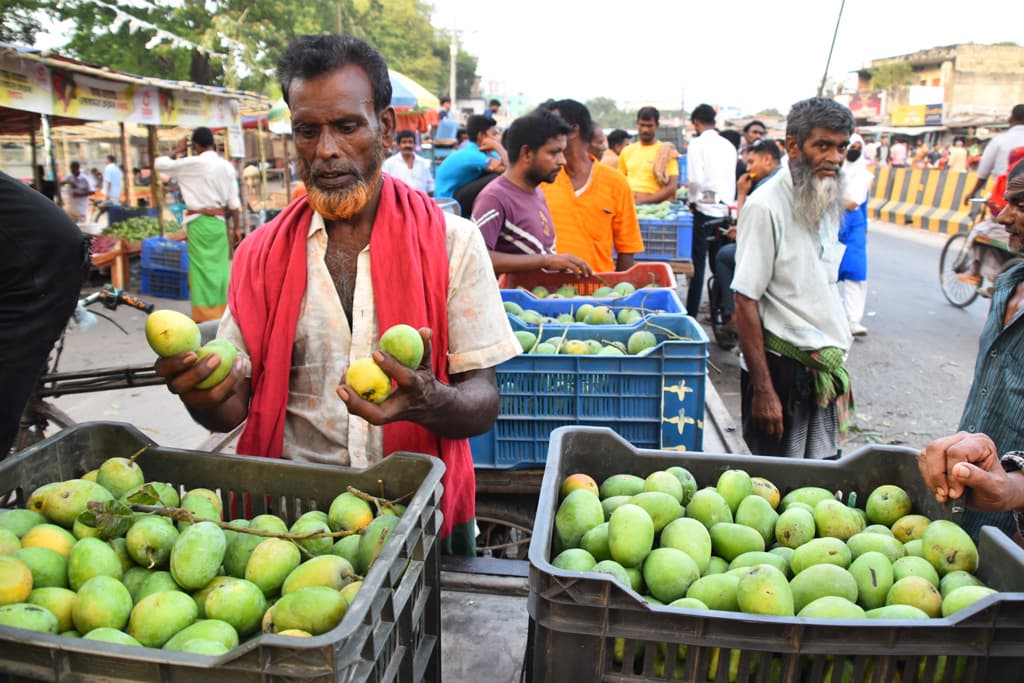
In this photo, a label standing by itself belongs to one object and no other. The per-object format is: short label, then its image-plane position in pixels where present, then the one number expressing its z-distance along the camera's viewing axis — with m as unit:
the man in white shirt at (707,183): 8.51
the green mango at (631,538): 1.54
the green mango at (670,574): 1.47
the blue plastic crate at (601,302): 3.99
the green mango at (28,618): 1.19
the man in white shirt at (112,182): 19.23
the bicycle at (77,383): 4.00
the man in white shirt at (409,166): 10.05
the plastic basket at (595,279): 4.55
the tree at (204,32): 13.35
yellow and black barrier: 17.45
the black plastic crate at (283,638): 1.05
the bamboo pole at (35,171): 9.22
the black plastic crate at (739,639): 1.19
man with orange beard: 1.96
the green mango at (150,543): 1.46
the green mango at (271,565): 1.43
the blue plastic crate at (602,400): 2.98
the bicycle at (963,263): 8.06
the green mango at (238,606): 1.33
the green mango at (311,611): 1.24
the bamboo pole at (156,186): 10.99
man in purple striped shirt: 4.21
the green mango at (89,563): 1.40
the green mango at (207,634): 1.23
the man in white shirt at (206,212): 8.38
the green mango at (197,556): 1.39
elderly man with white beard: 3.25
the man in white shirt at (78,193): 14.84
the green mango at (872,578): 1.47
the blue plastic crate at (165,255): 10.05
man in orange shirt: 5.01
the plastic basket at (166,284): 10.15
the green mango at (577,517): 1.61
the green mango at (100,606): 1.29
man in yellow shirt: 8.53
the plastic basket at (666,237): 7.01
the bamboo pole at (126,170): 12.69
